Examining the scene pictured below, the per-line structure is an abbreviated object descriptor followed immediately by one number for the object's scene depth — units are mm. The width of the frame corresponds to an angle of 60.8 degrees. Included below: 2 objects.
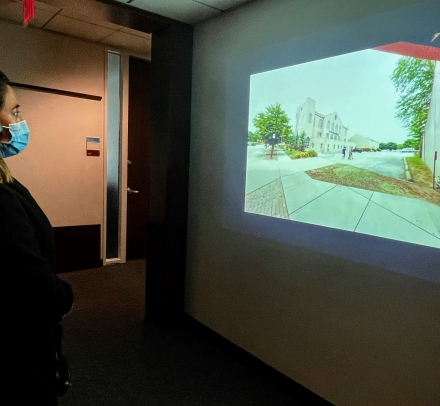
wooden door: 4570
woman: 1018
